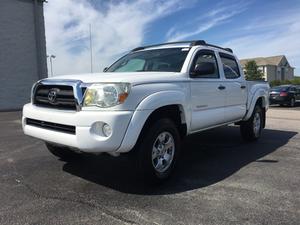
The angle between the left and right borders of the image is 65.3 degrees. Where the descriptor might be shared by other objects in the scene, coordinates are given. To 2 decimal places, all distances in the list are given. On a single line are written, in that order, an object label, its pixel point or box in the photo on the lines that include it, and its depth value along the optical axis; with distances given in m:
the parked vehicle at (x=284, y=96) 14.70
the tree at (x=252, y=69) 41.65
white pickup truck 2.74
